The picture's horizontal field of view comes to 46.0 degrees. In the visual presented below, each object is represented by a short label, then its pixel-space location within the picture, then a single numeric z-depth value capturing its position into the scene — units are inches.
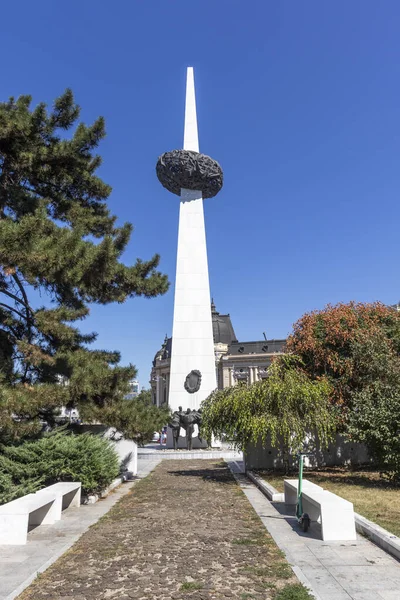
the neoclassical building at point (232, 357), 2588.6
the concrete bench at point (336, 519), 280.7
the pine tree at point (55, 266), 403.5
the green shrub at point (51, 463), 392.5
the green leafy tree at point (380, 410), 478.9
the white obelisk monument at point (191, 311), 1029.2
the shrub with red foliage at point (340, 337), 700.0
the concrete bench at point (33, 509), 279.4
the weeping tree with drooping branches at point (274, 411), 514.9
